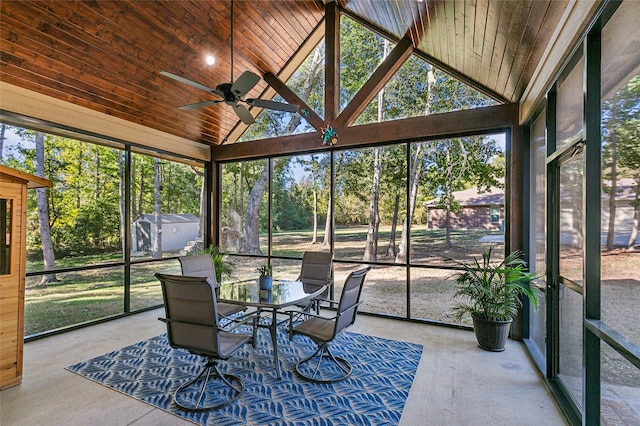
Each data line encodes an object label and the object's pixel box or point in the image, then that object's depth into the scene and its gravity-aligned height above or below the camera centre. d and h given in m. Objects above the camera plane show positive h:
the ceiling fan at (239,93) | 2.98 +1.27
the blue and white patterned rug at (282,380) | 2.43 -1.60
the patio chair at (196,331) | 2.44 -0.96
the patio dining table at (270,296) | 2.99 -0.87
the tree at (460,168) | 5.07 +0.88
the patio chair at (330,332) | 2.86 -1.14
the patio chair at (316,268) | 4.31 -0.76
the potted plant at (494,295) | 3.52 -0.93
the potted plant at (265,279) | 3.47 -0.74
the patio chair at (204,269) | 3.75 -0.74
